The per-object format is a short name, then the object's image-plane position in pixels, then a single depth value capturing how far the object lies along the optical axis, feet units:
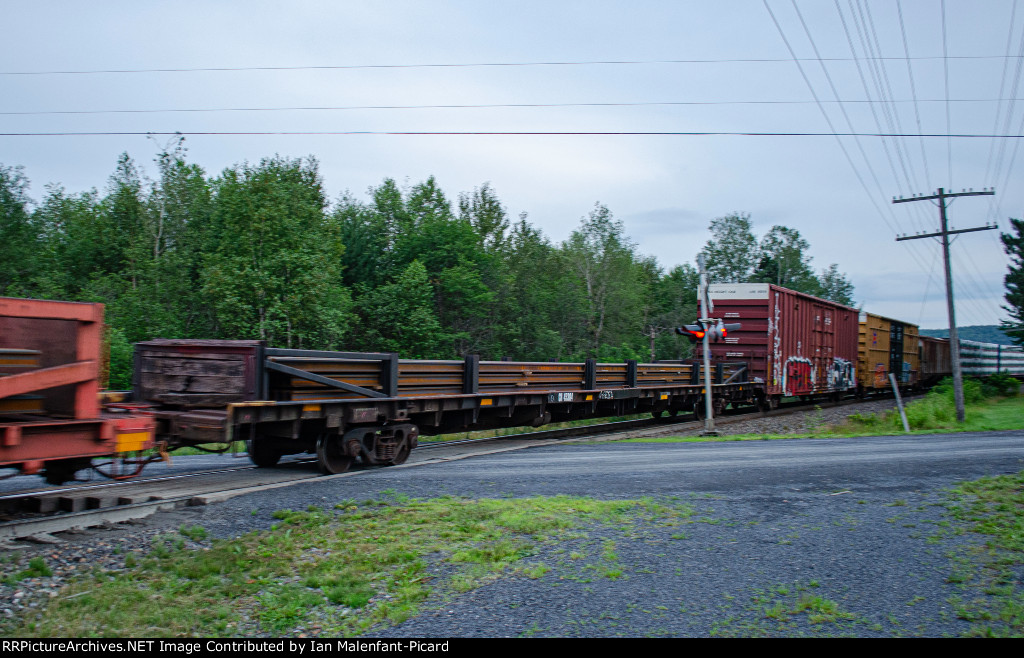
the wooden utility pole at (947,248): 83.82
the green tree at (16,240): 103.45
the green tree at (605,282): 141.08
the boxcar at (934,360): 130.55
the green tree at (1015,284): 141.79
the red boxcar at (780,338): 65.51
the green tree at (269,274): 80.94
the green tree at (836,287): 283.07
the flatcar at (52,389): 17.49
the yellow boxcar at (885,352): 94.94
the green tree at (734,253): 214.48
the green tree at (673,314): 171.32
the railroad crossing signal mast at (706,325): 51.43
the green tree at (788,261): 217.15
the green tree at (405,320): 106.42
